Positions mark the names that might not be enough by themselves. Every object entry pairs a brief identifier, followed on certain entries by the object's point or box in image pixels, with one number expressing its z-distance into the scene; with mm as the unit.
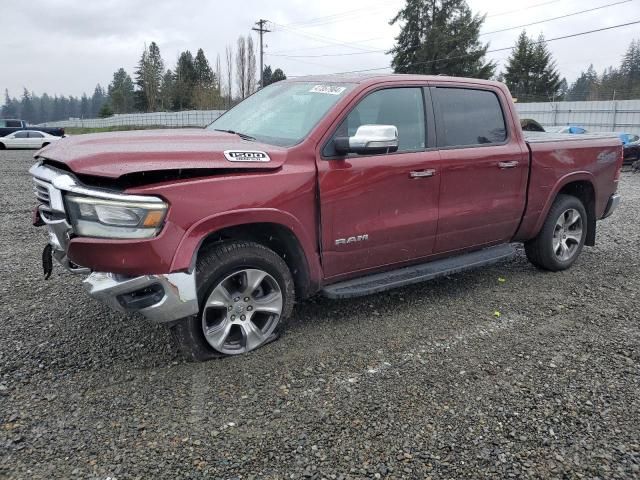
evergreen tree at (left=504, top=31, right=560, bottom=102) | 52281
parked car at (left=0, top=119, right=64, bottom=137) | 31734
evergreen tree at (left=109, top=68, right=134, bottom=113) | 74938
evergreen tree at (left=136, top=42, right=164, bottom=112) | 57375
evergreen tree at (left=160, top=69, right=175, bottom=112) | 60406
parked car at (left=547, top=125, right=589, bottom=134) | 18414
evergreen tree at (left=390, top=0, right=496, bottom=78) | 42438
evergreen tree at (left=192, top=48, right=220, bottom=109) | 51500
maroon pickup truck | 2984
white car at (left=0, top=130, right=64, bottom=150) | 28406
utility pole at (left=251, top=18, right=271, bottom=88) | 46031
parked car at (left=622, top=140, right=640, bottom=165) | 16869
